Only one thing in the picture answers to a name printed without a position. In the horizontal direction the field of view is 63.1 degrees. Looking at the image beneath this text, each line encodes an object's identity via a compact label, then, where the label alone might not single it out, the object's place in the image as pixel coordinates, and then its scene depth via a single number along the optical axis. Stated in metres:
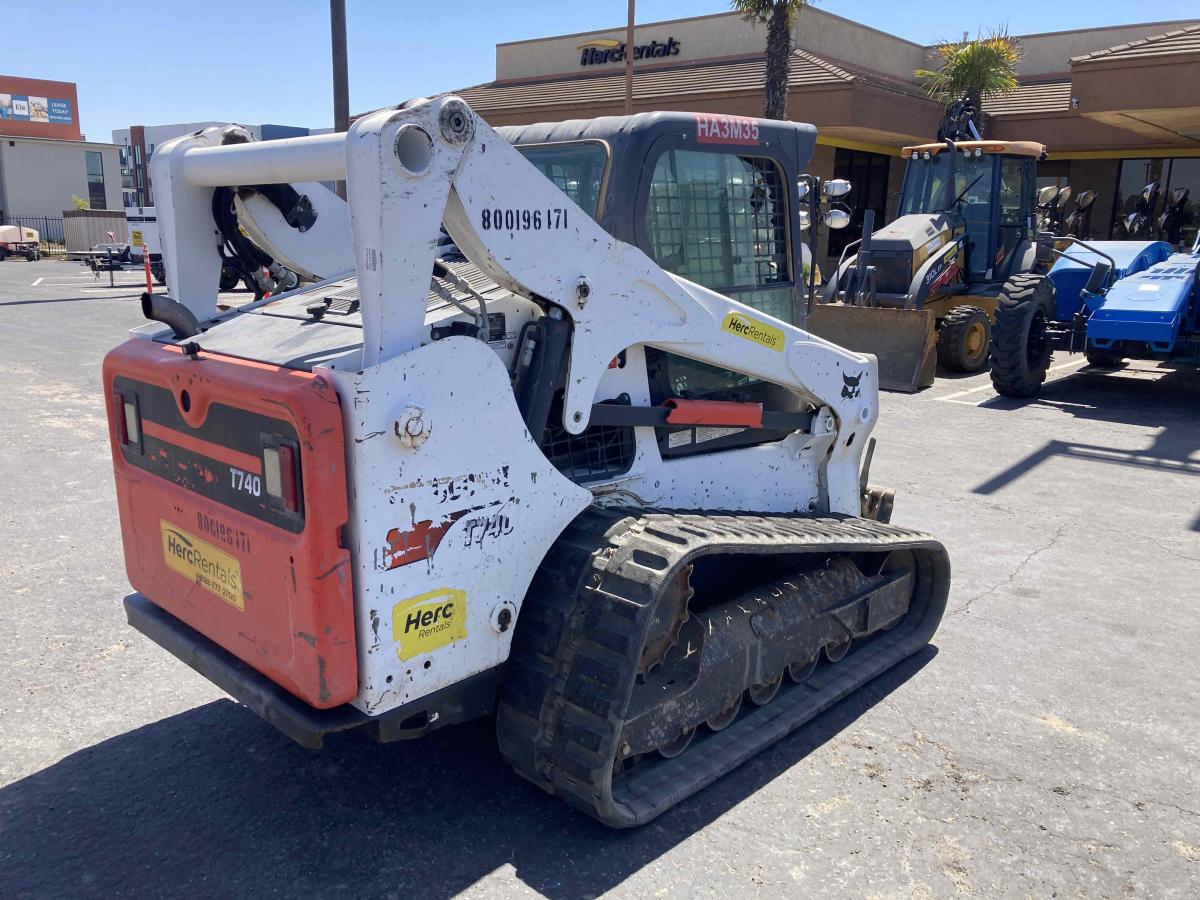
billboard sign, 52.34
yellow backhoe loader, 11.55
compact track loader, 2.67
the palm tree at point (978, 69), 21.08
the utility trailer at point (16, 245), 36.44
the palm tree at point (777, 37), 17.12
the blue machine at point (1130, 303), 10.11
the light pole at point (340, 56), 11.49
